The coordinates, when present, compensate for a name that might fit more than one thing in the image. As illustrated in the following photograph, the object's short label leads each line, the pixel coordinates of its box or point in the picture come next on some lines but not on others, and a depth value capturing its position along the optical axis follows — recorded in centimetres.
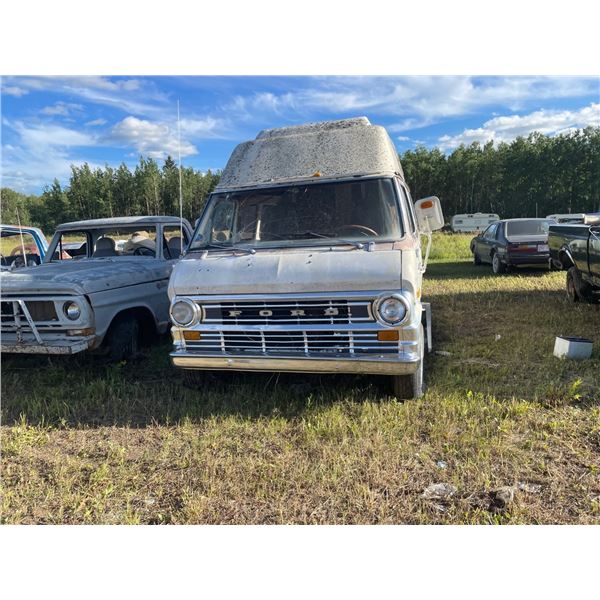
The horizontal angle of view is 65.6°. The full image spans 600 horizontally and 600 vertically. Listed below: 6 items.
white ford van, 356
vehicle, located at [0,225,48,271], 707
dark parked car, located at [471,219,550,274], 1152
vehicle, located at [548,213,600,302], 691
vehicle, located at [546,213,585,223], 1380
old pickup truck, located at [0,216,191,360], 473
